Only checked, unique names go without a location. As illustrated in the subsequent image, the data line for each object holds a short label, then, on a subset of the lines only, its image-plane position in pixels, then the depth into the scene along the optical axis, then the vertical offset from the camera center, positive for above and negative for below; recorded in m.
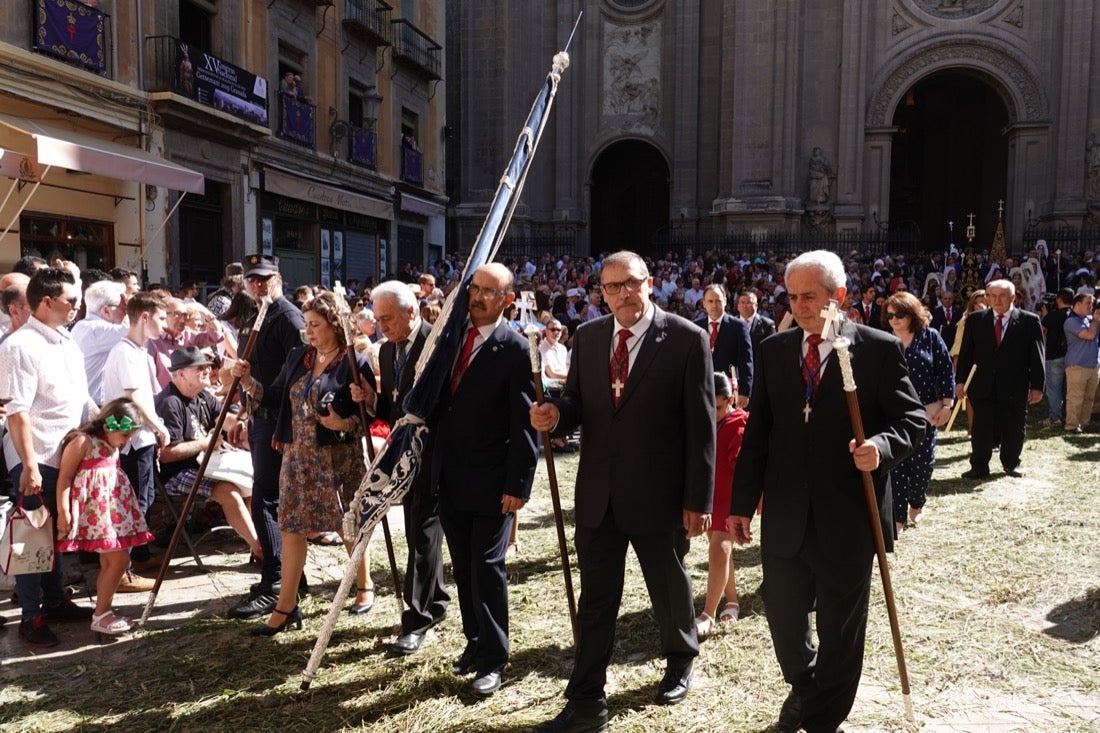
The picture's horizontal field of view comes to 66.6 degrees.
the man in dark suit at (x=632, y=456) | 3.76 -0.62
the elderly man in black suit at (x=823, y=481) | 3.42 -0.67
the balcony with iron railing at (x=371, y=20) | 20.66 +7.74
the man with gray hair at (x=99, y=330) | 6.54 -0.11
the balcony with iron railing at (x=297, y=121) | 18.33 +4.42
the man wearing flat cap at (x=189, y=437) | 5.90 -0.87
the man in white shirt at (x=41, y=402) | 4.55 -0.49
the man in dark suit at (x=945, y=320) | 13.77 +0.03
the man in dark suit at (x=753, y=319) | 8.43 +0.01
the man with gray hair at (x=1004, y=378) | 8.70 -0.58
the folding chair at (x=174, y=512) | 5.87 -1.39
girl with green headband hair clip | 4.71 -1.07
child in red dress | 4.74 -0.97
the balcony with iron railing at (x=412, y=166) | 24.08 +4.46
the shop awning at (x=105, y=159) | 9.51 +2.04
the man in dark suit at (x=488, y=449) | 4.17 -0.66
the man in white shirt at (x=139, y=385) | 5.36 -0.44
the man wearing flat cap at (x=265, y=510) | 5.16 -1.20
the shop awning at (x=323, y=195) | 18.12 +2.91
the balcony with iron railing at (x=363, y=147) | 21.11 +4.41
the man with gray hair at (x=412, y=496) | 4.61 -0.96
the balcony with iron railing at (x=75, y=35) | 12.26 +4.31
